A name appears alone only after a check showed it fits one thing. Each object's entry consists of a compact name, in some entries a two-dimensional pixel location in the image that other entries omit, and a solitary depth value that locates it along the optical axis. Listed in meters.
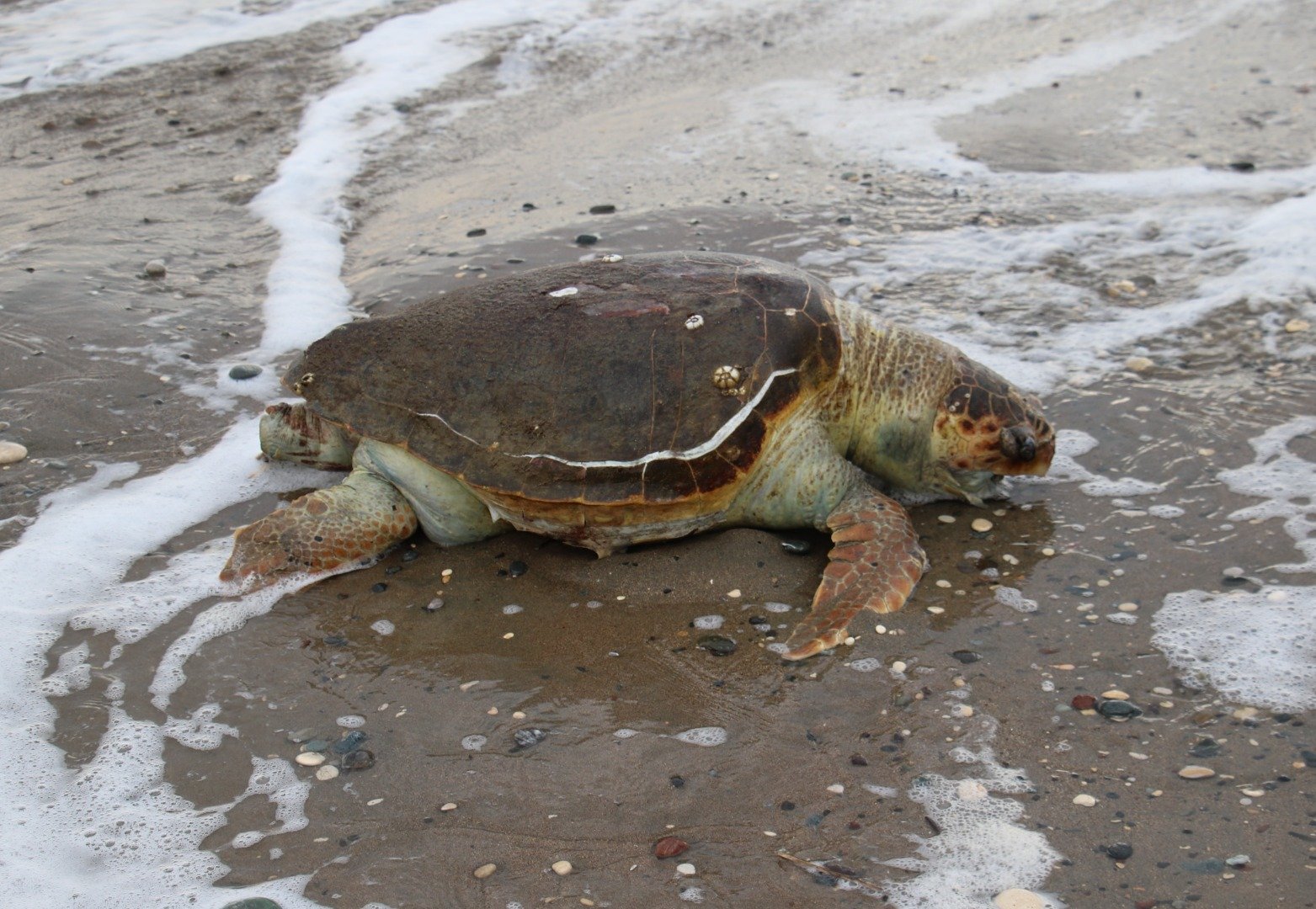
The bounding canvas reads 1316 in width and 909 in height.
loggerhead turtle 3.48
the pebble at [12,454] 4.13
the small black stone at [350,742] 2.87
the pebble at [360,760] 2.81
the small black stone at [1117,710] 2.82
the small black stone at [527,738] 2.85
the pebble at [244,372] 4.82
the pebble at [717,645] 3.19
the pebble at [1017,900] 2.29
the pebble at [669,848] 2.48
